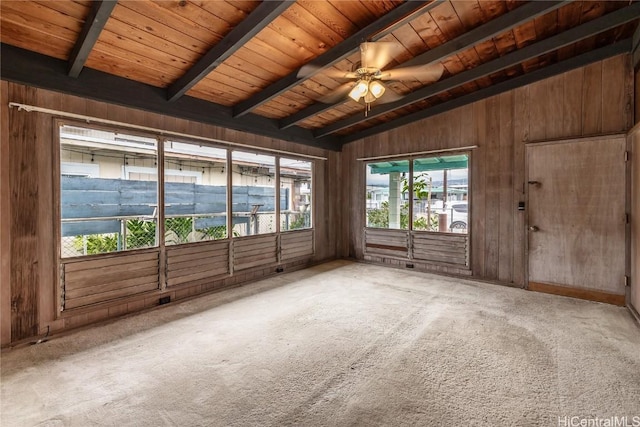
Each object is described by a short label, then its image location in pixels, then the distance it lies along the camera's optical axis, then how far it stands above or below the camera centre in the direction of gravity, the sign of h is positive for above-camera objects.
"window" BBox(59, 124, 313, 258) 3.13 +0.30
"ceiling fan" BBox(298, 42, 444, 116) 2.49 +1.29
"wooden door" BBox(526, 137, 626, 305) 3.65 -0.06
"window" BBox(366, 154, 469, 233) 5.03 +0.38
